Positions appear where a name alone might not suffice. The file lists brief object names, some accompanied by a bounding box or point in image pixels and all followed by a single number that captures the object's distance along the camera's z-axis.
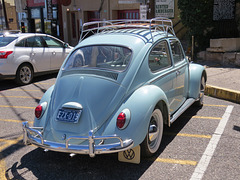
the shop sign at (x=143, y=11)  10.59
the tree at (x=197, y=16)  11.50
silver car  8.31
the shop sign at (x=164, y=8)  15.57
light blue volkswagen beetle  3.30
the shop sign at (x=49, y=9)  17.86
